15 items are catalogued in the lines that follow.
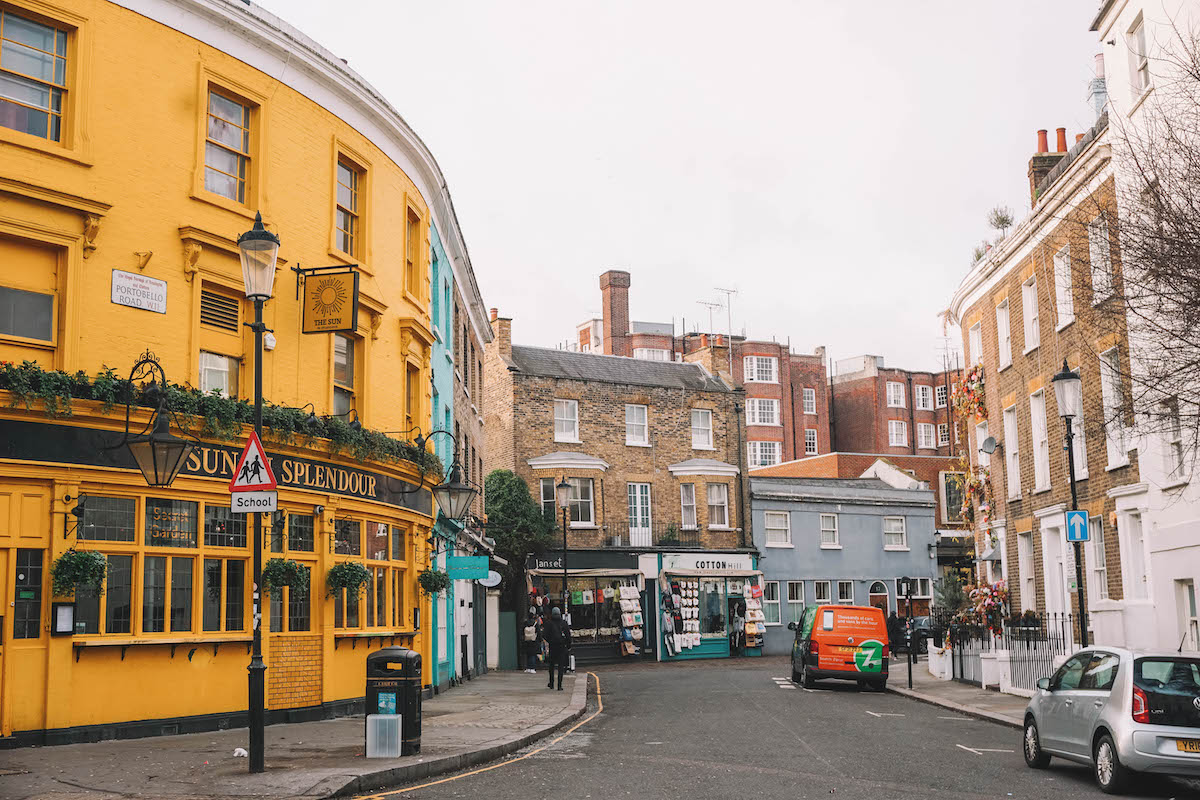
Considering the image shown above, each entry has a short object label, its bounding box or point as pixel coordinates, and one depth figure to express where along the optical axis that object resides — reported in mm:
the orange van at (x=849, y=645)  25469
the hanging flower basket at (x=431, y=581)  21625
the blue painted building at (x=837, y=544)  47000
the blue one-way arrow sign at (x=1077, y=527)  17484
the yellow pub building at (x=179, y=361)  14297
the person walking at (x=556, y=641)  25469
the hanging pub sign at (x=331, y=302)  17500
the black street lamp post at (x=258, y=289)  11719
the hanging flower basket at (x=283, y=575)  16766
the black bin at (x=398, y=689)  13117
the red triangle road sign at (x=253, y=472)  12039
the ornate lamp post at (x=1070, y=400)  17156
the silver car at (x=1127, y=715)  10773
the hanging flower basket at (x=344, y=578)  17953
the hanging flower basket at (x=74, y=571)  13914
